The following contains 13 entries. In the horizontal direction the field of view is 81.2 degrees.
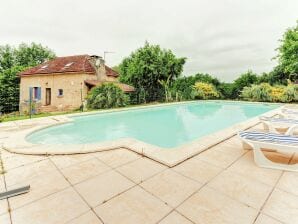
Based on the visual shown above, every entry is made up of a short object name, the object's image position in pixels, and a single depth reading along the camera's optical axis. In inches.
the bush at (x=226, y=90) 857.5
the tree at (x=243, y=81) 835.4
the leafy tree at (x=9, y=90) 829.2
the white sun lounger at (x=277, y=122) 179.8
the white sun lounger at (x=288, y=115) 302.3
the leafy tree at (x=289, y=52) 733.3
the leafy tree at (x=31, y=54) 1233.4
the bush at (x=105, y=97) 535.9
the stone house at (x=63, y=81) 658.2
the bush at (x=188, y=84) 831.3
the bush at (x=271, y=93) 649.0
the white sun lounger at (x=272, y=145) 127.5
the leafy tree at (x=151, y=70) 751.1
